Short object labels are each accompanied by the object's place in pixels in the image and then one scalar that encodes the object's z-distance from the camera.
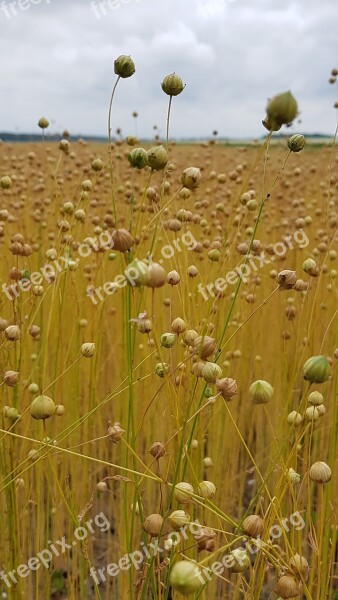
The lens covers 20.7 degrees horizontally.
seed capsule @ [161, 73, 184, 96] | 0.34
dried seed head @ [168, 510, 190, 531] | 0.29
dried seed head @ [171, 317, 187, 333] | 0.32
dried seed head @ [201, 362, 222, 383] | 0.30
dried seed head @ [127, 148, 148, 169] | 0.32
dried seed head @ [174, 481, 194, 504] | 0.29
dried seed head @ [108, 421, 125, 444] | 0.32
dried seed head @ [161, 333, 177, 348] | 0.32
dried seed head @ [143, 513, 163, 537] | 0.30
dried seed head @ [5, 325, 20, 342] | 0.36
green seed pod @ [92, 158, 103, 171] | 0.44
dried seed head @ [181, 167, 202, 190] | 0.33
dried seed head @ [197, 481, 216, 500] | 0.31
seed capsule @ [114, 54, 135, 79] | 0.34
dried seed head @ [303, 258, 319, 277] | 0.37
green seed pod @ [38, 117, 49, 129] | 0.54
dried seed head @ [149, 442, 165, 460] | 0.32
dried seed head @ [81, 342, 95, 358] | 0.36
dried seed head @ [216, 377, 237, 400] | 0.31
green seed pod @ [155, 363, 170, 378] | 0.33
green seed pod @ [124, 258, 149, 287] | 0.27
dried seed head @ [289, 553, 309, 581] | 0.30
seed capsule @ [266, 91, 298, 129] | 0.28
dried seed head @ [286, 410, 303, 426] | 0.36
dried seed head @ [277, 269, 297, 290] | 0.34
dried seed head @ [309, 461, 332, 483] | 0.31
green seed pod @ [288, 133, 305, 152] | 0.34
